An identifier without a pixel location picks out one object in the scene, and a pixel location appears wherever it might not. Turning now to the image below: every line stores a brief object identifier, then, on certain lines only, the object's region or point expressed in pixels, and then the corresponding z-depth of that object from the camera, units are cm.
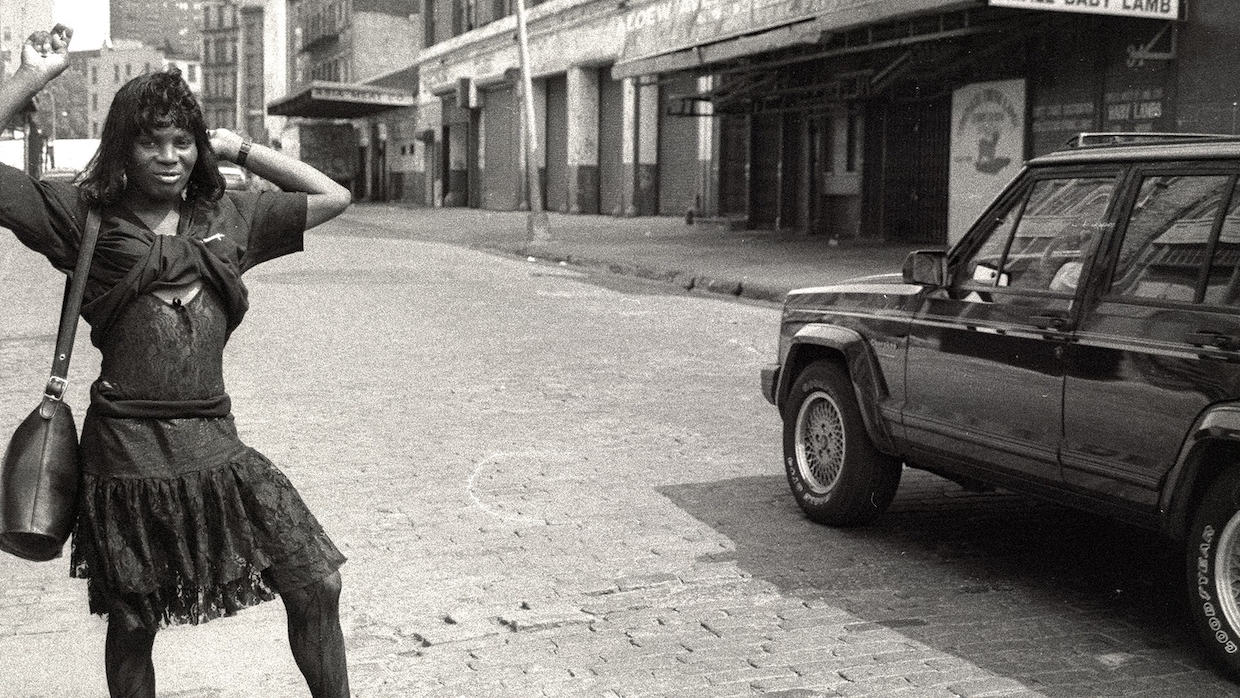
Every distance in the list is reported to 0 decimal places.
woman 314
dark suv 442
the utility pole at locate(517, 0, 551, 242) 2741
